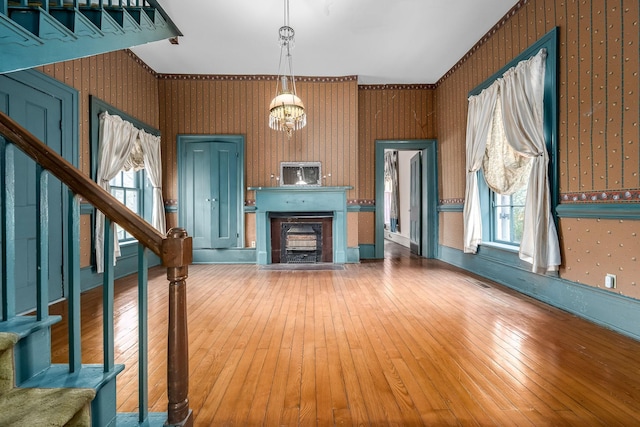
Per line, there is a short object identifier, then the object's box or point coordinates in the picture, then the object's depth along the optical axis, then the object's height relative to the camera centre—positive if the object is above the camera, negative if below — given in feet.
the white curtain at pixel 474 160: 13.16 +2.30
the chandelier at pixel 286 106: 12.25 +4.49
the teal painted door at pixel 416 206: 19.89 +0.26
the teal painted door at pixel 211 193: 17.35 +1.07
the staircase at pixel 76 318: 3.51 -1.36
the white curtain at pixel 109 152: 12.17 +2.67
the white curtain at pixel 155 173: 15.72 +2.10
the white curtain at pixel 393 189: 27.89 +2.00
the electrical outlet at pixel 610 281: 7.86 -1.95
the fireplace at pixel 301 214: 16.58 -0.19
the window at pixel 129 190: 14.54 +1.15
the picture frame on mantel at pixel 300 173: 17.51 +2.23
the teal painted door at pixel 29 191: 8.83 +0.68
